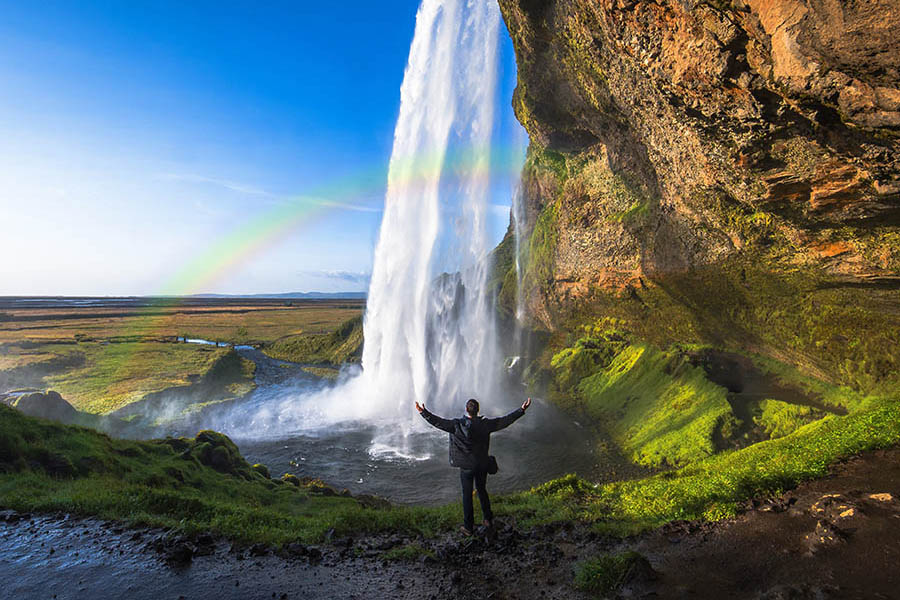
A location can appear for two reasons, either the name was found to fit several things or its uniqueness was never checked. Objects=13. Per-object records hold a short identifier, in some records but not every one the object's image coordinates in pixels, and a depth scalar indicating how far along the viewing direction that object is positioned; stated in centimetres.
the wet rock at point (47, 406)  1798
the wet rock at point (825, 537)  560
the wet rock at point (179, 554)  636
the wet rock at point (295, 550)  681
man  698
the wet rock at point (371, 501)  1289
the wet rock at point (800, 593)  453
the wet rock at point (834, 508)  622
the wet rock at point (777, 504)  700
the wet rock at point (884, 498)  647
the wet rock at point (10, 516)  763
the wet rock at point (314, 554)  668
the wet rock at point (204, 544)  675
